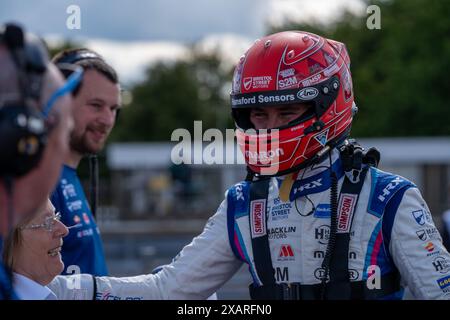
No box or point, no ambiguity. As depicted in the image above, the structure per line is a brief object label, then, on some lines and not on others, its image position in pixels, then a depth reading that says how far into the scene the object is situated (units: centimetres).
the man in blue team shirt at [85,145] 451
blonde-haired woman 304
